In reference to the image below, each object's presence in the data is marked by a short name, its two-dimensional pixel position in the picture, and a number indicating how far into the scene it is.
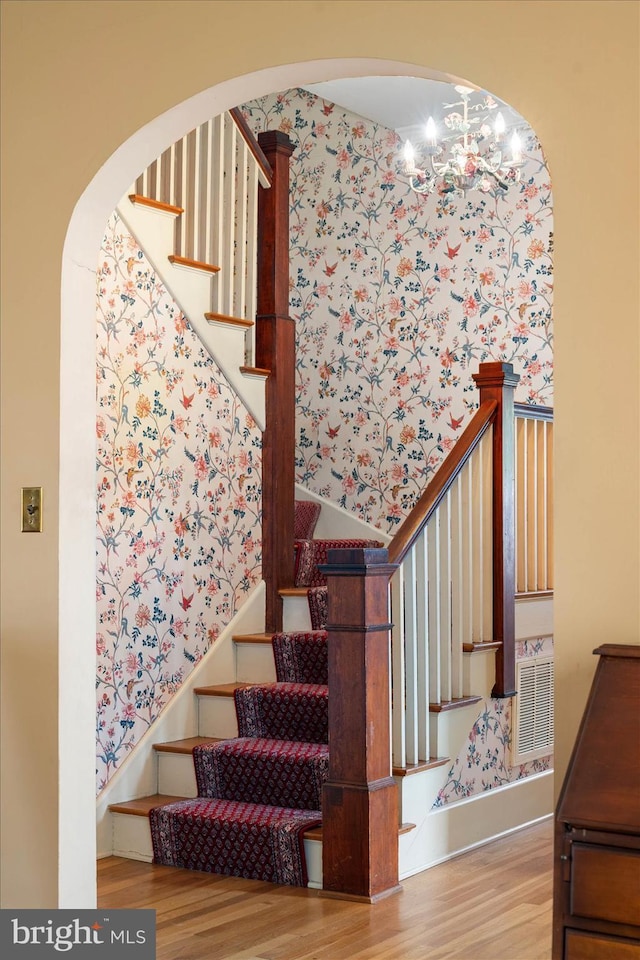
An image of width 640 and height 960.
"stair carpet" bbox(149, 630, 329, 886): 3.90
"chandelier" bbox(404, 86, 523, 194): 5.05
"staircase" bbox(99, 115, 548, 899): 4.11
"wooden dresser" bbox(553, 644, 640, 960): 1.73
